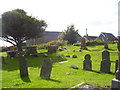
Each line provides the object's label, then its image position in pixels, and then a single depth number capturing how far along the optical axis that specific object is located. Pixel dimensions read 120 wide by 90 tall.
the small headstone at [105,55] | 10.85
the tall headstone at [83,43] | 23.47
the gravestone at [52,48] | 20.74
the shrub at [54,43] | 28.18
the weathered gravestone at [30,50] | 18.91
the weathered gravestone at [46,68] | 7.29
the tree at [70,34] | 40.00
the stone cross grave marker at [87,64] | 9.29
